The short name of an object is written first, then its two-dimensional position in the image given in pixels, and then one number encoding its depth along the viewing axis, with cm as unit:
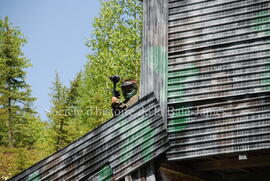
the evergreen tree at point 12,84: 3266
